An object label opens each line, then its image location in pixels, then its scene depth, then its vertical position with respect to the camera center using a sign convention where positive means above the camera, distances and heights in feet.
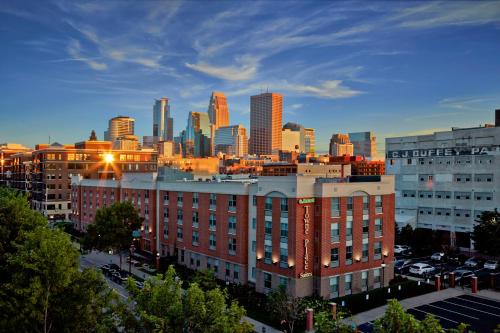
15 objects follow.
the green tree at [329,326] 70.28 -27.27
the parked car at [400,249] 273.95 -56.19
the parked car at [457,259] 250.70 -57.88
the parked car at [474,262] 241.84 -57.46
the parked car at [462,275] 201.93 -55.77
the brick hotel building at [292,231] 168.35 -30.18
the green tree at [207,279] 154.40 -42.76
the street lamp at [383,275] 191.83 -50.69
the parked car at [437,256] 256.73 -56.98
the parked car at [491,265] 232.94 -56.49
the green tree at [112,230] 224.98 -35.55
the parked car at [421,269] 219.94 -55.20
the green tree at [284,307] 133.80 -46.38
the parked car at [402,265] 226.69 -56.82
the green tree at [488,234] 219.82 -39.01
